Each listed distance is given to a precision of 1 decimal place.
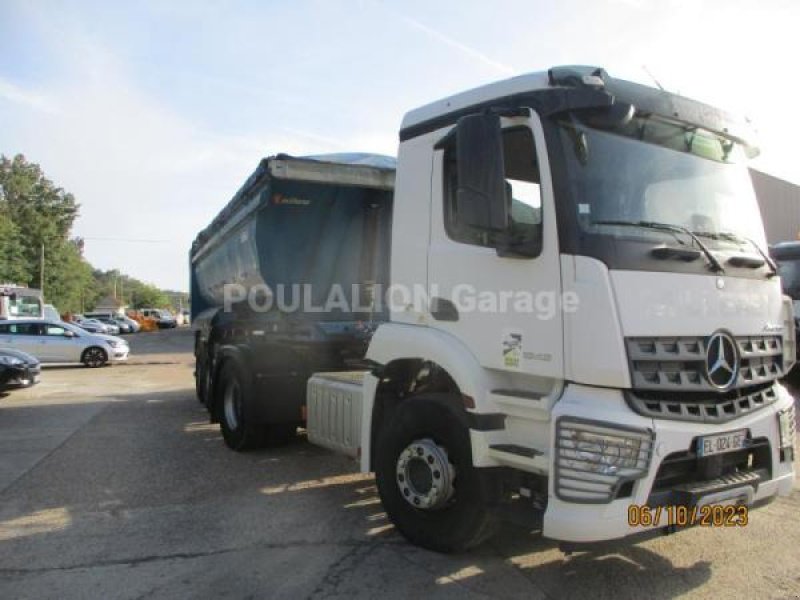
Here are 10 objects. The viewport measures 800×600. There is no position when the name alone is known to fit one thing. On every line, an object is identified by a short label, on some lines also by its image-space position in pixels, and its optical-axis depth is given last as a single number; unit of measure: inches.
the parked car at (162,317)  2482.7
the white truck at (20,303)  1082.7
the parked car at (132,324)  2054.3
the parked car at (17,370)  502.3
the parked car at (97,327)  1532.6
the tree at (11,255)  1839.4
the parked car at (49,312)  1322.1
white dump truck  129.4
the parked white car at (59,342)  777.6
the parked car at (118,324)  1887.3
